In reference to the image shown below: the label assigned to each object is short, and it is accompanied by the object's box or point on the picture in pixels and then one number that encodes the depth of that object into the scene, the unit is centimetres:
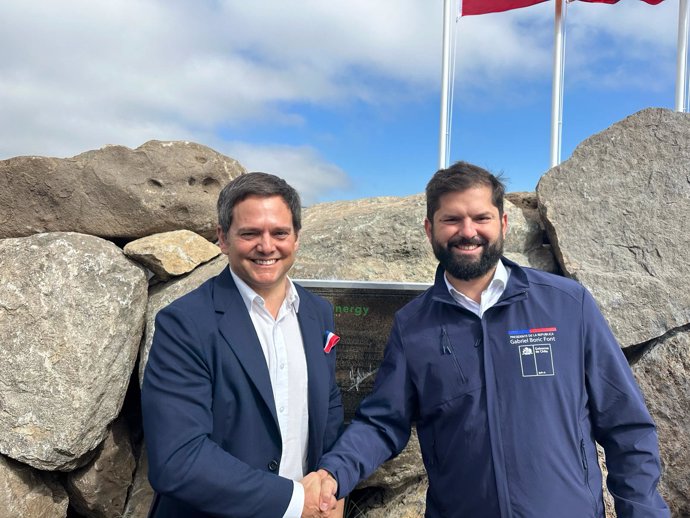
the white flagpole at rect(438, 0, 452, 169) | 754
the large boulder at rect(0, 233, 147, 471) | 355
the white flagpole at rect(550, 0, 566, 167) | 808
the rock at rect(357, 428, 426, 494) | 350
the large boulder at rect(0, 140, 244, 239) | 404
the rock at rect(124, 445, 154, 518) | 379
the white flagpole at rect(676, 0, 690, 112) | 809
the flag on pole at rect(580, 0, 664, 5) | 841
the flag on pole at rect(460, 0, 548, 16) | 810
